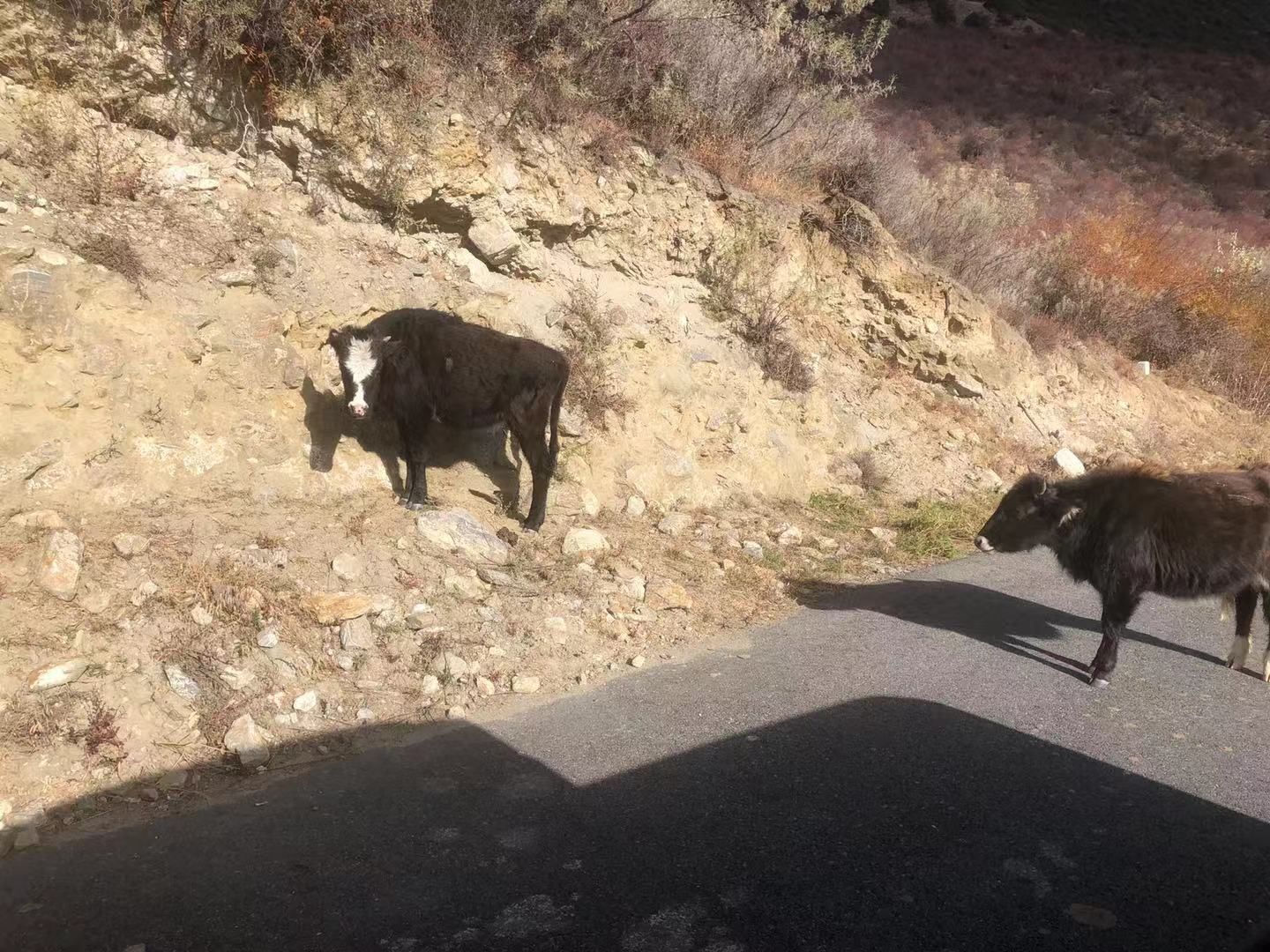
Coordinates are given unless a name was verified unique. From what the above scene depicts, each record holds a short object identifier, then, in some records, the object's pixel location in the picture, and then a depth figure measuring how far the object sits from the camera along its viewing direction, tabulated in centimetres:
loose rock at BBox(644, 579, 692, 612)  709
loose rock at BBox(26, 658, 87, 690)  455
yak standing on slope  764
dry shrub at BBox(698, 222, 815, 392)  1162
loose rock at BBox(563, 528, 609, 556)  756
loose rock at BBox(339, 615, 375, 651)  565
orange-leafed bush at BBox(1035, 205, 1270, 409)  1742
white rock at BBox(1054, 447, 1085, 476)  1323
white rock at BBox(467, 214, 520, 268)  969
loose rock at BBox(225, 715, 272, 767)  468
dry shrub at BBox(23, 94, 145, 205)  724
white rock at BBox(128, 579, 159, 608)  525
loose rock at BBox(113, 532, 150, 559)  553
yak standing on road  599
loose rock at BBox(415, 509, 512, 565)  697
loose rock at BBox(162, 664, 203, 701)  488
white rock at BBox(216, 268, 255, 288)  754
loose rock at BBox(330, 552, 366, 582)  614
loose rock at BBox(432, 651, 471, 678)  568
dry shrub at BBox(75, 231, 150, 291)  673
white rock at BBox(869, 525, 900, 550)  955
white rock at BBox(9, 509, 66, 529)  547
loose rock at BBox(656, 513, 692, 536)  863
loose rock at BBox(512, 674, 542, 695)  570
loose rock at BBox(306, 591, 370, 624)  574
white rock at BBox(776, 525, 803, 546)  907
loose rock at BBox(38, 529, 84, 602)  511
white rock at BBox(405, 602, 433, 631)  598
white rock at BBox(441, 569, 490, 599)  646
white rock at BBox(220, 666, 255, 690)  504
